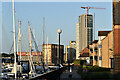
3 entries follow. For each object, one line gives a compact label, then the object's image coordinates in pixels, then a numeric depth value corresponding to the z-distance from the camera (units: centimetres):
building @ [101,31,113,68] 5531
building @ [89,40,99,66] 8758
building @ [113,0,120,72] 3656
